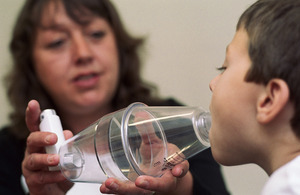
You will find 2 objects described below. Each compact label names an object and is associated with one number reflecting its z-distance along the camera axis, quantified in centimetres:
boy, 46
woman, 105
